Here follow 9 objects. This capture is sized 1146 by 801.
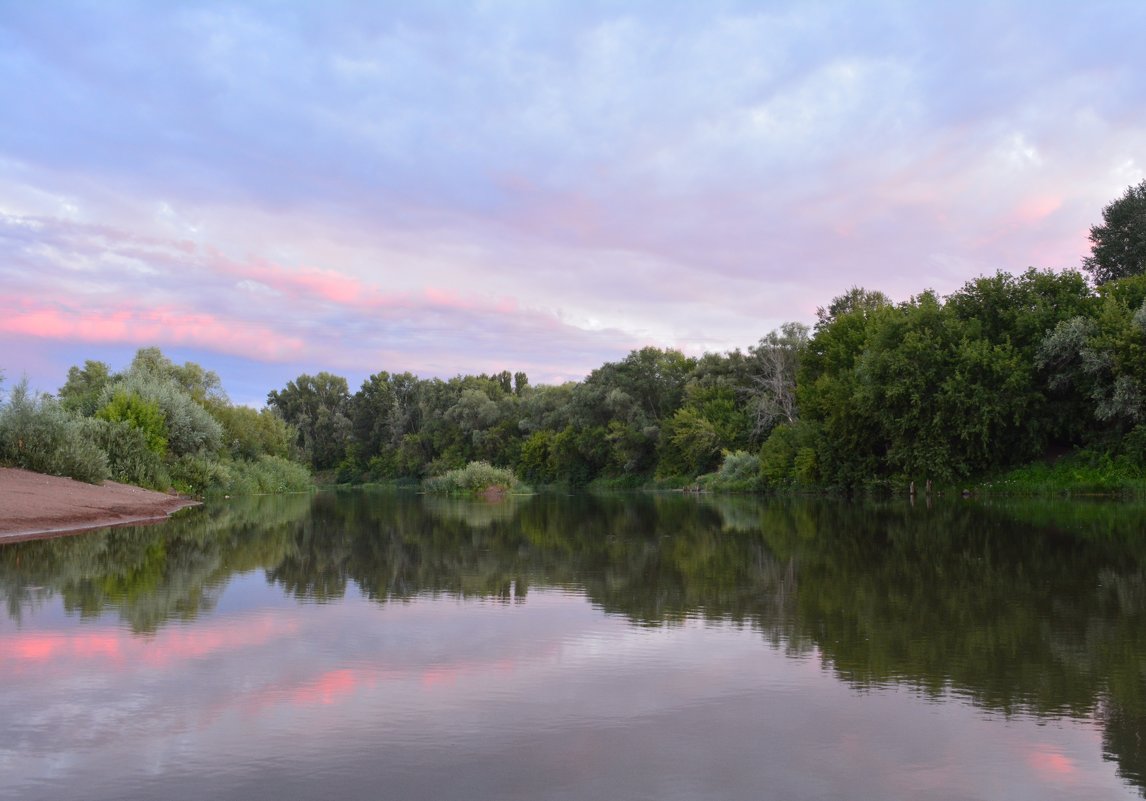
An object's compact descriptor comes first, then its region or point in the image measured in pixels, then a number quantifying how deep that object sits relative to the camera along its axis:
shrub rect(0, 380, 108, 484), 26.31
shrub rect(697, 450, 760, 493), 50.10
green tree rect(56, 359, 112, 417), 60.44
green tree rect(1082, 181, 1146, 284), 51.00
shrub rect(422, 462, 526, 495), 58.69
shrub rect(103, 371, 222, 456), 39.97
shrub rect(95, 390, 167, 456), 35.97
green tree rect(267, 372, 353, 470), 111.44
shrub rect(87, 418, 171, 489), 32.50
